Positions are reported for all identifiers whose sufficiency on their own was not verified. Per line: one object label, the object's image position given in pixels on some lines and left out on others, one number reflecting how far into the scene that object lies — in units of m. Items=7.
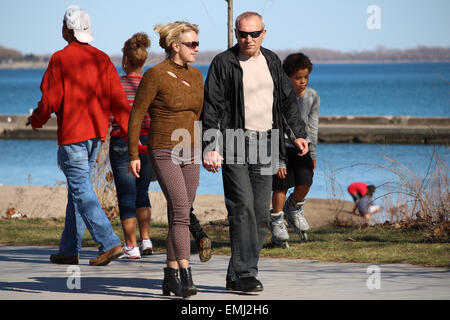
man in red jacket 12.52
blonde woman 10.41
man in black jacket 10.72
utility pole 18.44
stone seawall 69.06
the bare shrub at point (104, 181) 20.45
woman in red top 13.73
